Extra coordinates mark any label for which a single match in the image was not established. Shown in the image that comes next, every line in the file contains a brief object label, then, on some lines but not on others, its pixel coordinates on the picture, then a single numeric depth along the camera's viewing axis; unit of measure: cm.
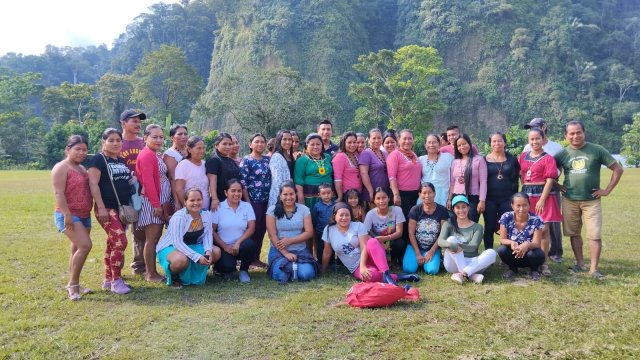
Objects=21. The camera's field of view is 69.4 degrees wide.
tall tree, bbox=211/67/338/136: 3688
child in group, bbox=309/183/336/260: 572
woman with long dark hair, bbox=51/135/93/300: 466
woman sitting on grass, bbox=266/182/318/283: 539
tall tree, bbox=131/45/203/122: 5250
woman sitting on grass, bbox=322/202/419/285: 510
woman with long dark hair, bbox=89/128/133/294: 484
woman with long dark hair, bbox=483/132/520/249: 581
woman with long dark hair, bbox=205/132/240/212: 561
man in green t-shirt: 531
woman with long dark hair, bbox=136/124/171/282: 508
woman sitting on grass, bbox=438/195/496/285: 518
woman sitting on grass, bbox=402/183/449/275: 559
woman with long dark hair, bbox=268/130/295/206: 577
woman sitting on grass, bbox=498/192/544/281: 512
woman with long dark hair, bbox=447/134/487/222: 581
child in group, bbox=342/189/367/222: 573
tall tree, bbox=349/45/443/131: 4106
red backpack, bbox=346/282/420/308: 429
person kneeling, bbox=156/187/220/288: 500
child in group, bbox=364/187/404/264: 571
